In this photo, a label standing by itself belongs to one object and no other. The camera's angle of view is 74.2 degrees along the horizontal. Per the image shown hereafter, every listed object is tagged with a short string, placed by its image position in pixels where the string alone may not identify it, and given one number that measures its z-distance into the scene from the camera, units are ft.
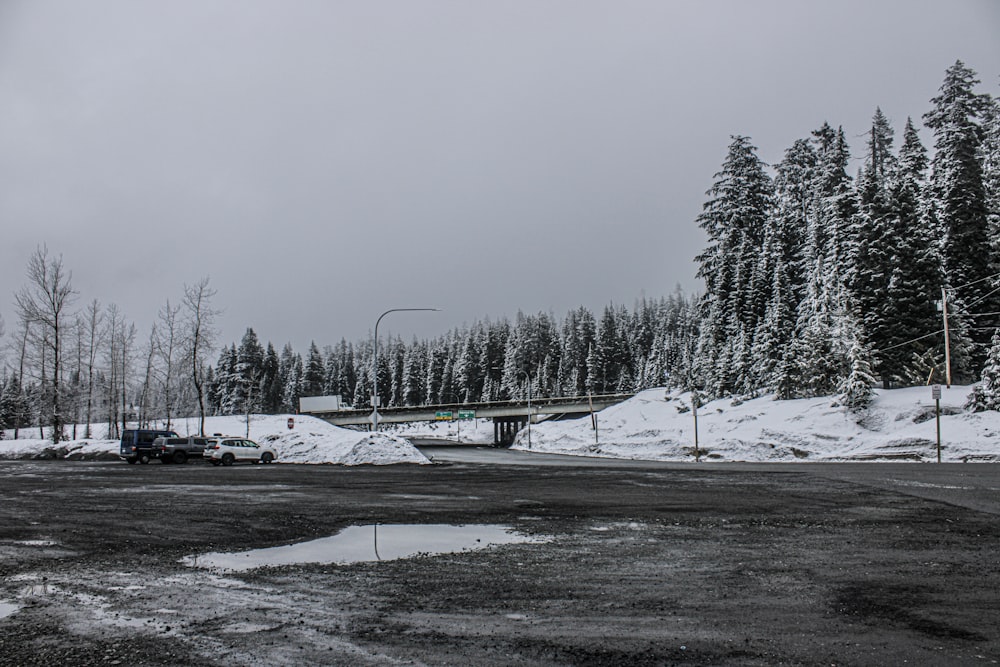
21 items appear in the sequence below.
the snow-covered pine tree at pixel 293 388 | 472.85
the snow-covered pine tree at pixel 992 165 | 149.69
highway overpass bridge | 304.30
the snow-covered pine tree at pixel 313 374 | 459.73
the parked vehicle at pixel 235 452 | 136.15
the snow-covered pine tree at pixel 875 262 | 148.46
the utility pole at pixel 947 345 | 121.19
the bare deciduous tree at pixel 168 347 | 219.63
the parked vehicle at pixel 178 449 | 143.23
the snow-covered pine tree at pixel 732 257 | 181.88
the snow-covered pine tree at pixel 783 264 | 167.53
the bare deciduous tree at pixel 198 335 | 202.39
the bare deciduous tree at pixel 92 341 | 209.23
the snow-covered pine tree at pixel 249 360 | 383.69
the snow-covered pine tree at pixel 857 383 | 129.70
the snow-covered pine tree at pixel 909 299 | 144.87
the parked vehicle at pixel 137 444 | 139.13
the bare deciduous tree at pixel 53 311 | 176.35
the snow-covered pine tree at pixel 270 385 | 464.65
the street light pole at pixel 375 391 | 133.09
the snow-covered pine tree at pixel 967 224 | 146.82
